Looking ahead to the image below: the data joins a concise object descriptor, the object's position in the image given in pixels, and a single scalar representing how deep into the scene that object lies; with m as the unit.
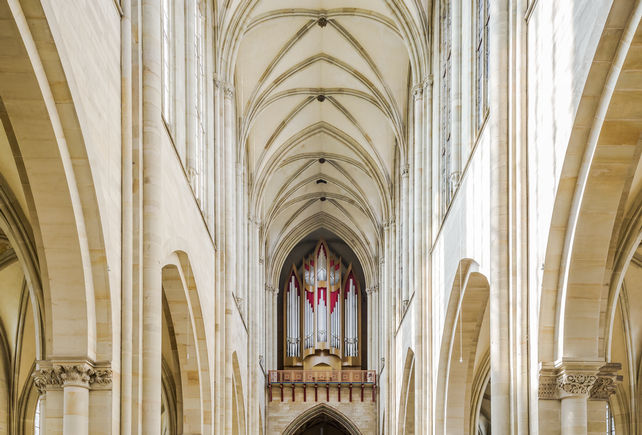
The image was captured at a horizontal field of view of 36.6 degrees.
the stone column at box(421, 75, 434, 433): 21.66
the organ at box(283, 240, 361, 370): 43.47
